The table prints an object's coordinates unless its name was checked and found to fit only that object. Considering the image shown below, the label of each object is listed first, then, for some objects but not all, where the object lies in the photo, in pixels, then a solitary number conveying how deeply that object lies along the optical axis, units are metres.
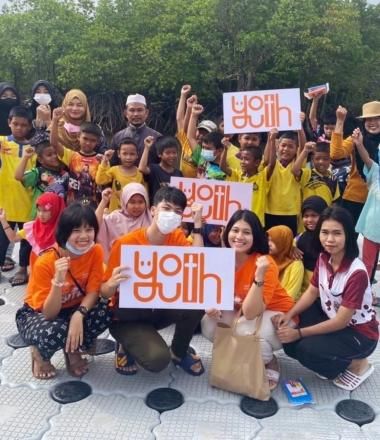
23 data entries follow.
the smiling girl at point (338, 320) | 2.94
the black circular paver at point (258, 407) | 2.80
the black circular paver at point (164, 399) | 2.86
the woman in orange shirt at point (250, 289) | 2.99
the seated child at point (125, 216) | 3.76
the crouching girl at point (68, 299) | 2.88
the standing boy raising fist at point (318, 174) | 4.34
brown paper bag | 2.87
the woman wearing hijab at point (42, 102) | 5.04
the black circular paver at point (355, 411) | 2.78
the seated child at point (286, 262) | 3.56
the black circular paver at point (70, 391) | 2.89
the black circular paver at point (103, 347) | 3.44
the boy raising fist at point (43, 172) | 4.37
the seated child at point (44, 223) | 3.63
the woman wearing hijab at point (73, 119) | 4.93
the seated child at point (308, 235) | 3.70
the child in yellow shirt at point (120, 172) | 4.25
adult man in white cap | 4.90
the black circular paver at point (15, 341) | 3.51
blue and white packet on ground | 2.92
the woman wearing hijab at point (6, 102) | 5.73
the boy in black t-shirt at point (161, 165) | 4.48
